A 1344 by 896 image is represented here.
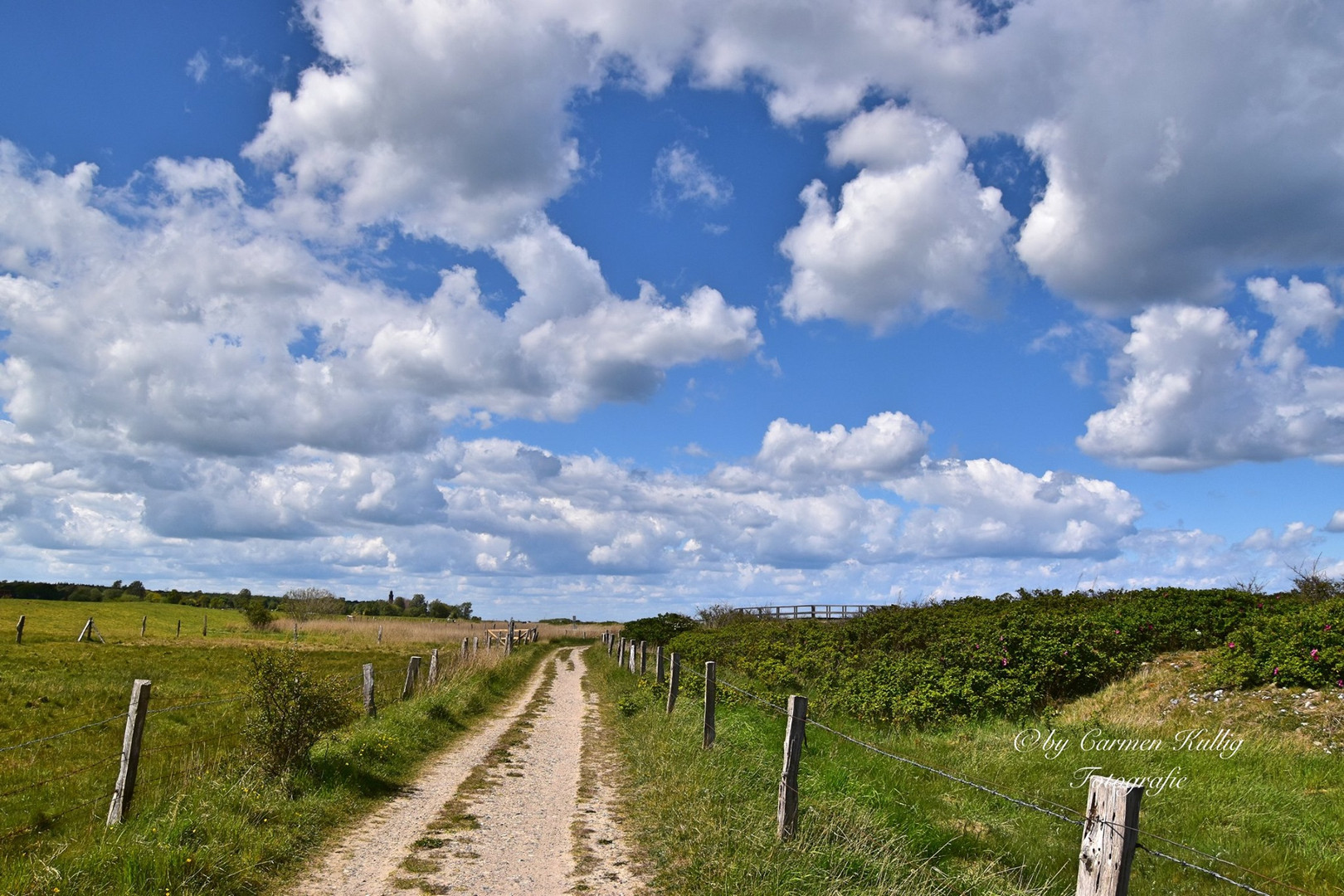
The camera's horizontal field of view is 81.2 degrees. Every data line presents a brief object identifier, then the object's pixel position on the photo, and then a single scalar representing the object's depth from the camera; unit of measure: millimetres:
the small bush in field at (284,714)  9844
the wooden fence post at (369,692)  14812
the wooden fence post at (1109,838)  3781
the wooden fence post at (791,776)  7125
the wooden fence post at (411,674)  18344
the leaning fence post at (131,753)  8001
